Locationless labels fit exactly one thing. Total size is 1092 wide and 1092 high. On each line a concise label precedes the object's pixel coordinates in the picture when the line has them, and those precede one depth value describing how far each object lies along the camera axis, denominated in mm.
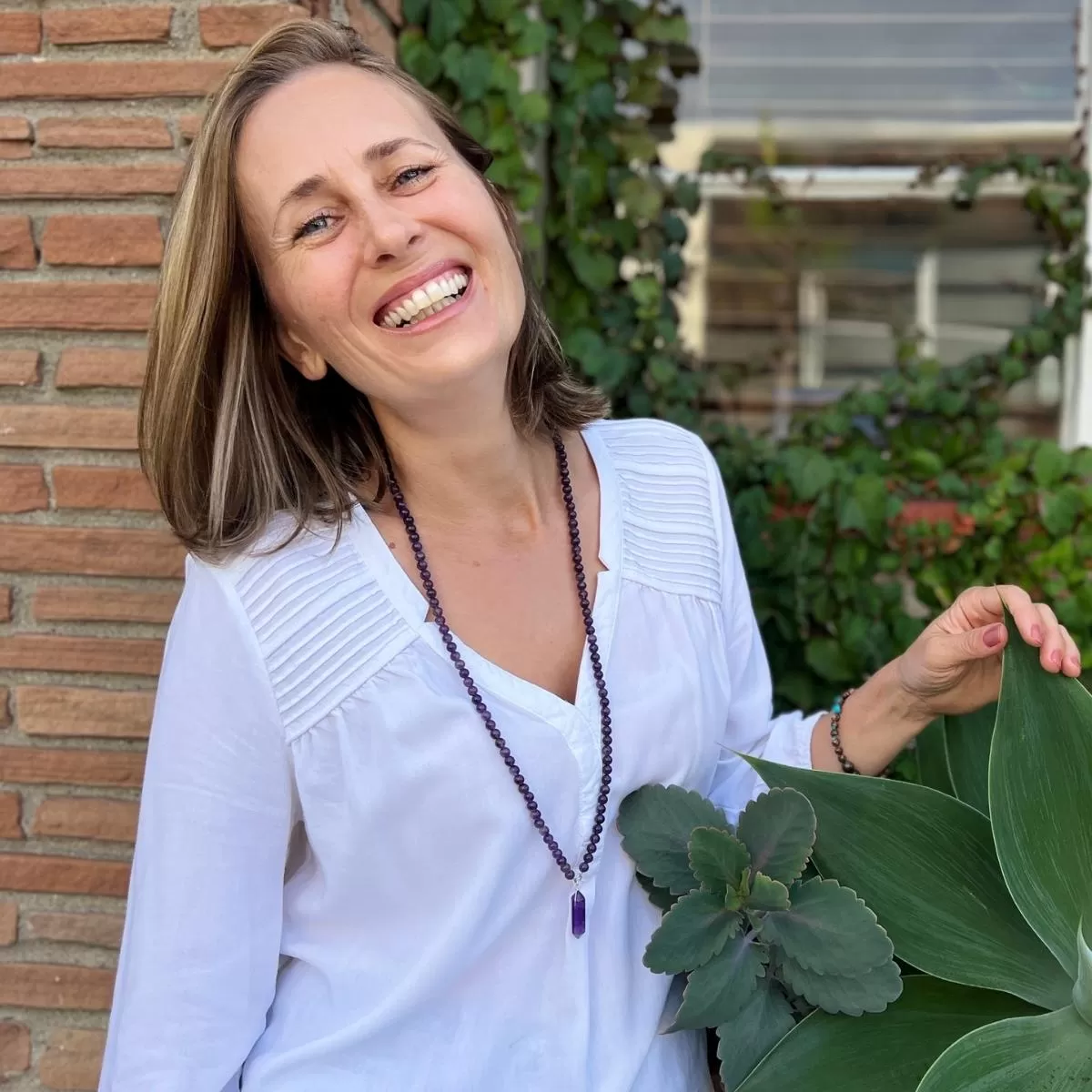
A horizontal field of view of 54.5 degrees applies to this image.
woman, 1131
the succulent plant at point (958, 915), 977
